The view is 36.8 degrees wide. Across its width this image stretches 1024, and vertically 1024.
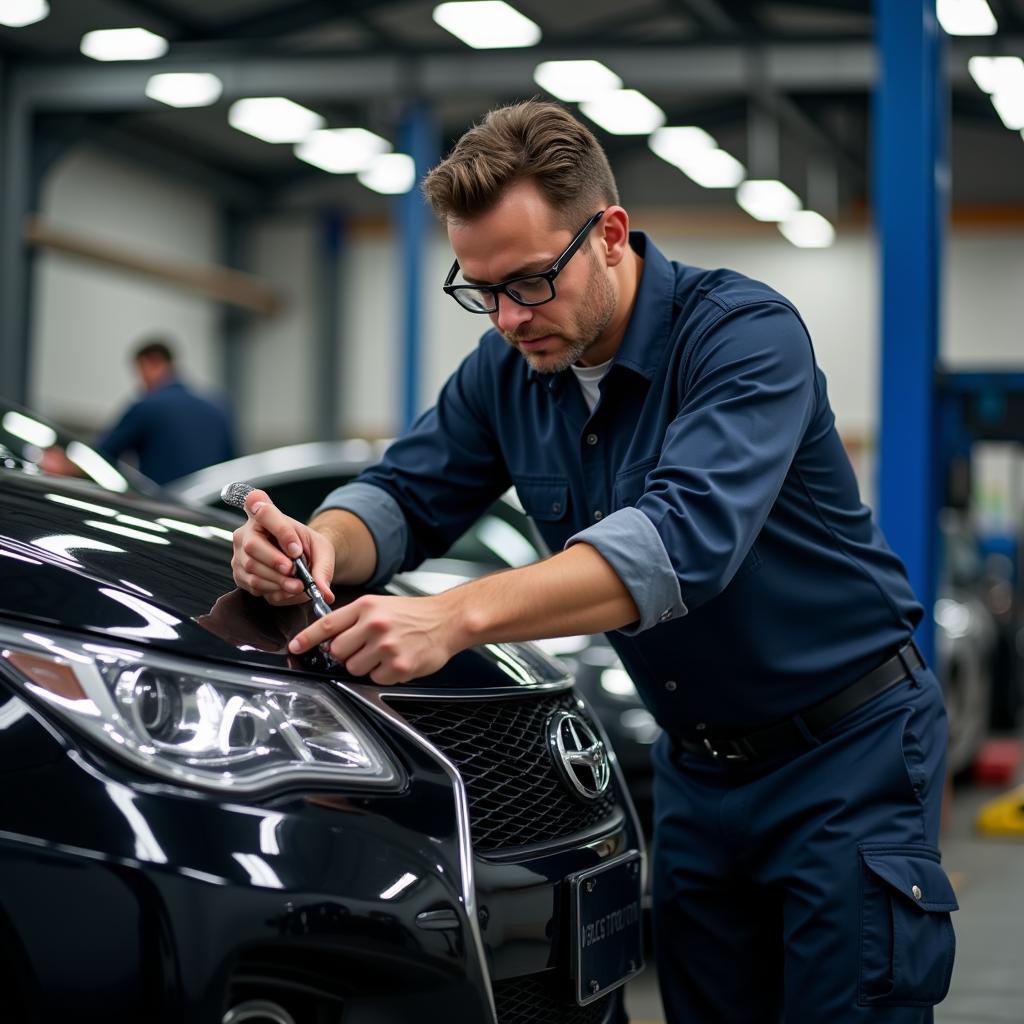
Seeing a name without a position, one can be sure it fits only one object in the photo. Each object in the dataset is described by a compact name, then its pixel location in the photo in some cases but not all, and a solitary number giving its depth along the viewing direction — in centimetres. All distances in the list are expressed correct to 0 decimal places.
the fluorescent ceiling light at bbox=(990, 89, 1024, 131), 1112
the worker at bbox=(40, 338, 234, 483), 676
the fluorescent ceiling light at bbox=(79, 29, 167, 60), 1077
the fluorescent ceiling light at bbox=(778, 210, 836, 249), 1476
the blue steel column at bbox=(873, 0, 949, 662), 521
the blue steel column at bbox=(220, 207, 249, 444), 1789
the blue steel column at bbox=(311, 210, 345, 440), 1777
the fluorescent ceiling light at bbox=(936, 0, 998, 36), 859
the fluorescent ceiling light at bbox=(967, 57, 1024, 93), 1005
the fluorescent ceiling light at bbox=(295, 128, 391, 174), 1322
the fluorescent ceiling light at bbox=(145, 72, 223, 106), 1085
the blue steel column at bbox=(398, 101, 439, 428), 1098
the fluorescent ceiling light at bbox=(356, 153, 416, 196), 1314
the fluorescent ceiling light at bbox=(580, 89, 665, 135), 1129
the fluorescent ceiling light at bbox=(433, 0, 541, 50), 998
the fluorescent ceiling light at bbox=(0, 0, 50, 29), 970
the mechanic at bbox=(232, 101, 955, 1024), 165
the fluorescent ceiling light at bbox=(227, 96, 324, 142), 1162
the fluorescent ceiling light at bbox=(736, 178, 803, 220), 1320
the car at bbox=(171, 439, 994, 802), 363
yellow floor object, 563
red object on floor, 718
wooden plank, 1349
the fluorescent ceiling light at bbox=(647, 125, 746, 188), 1279
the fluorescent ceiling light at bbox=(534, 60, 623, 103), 1041
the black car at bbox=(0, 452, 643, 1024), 138
